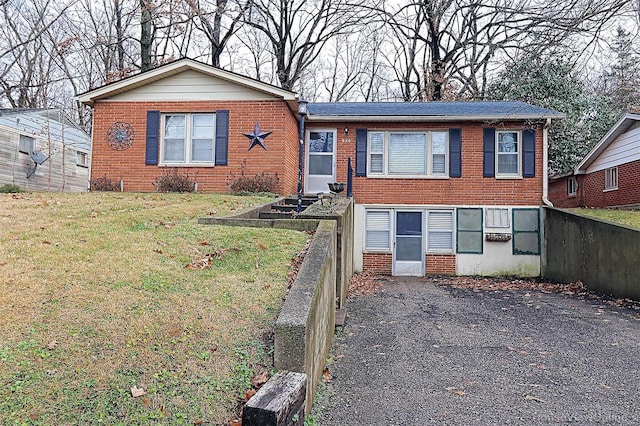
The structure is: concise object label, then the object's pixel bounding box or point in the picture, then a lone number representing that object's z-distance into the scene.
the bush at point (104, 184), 12.24
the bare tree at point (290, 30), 23.62
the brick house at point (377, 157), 11.98
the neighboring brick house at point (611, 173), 14.09
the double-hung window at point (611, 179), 15.34
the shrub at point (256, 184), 11.66
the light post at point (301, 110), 9.06
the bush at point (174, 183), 11.91
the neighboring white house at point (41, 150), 16.33
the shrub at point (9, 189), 12.36
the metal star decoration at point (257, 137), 11.83
